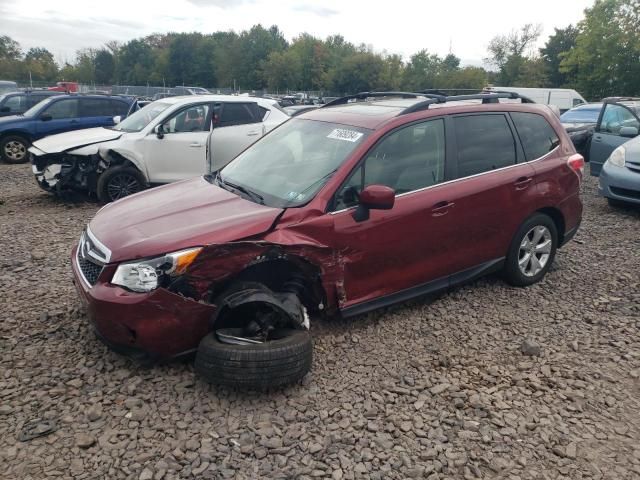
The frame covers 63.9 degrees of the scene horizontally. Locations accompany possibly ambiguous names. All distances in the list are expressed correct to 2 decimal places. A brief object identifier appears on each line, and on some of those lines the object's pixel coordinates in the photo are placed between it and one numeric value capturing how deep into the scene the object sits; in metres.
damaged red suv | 3.12
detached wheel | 3.02
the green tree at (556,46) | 56.82
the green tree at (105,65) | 91.44
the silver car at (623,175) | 7.39
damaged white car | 7.80
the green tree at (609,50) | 38.00
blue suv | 11.92
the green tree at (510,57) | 55.10
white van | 25.59
